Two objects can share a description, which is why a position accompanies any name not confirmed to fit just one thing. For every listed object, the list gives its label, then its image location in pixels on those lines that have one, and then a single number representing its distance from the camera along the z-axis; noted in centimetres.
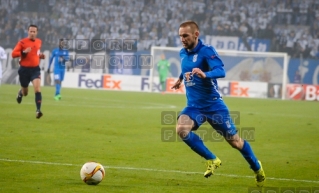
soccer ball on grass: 1681
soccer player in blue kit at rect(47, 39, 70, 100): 5419
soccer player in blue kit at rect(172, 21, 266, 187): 1737
